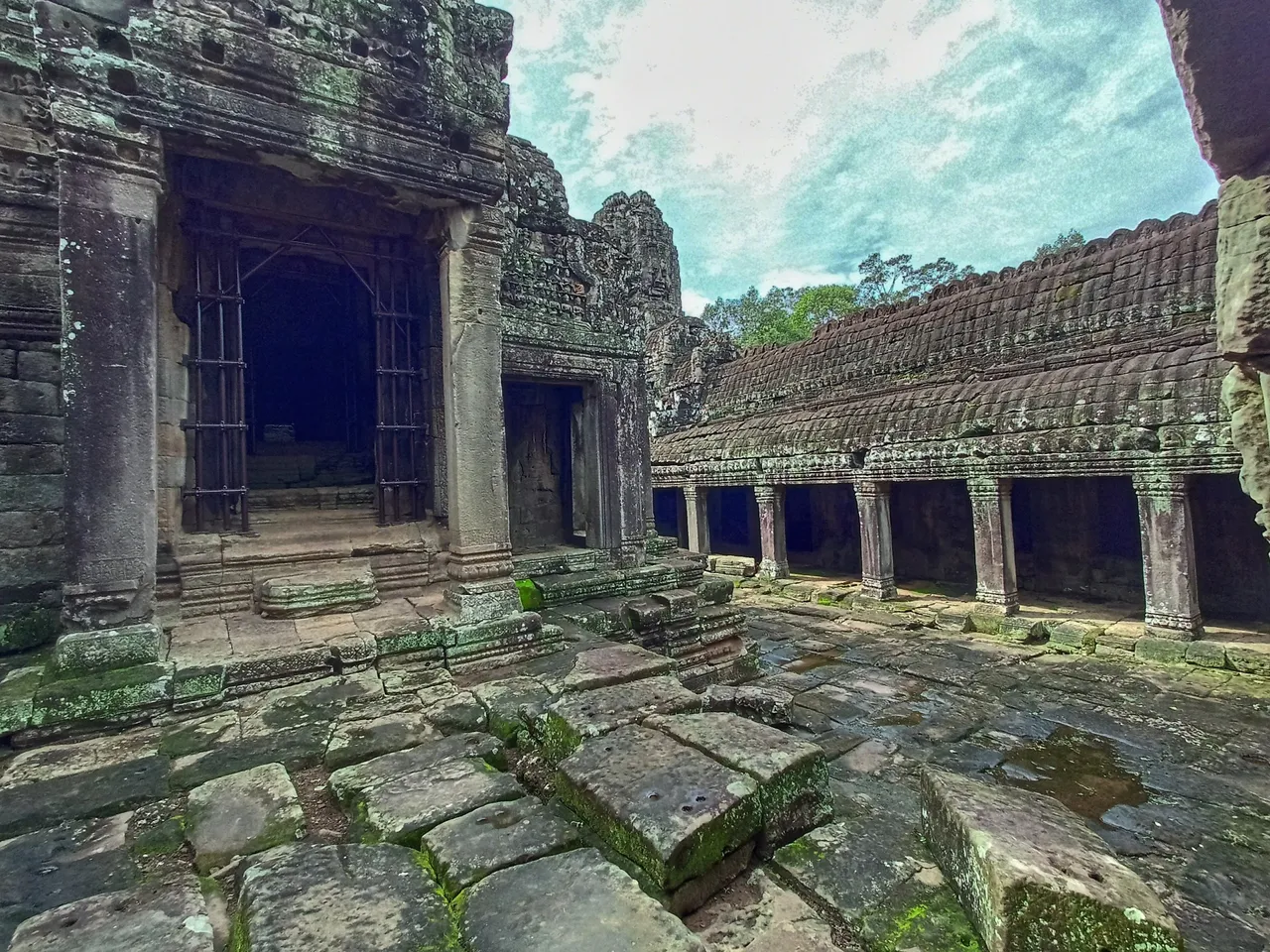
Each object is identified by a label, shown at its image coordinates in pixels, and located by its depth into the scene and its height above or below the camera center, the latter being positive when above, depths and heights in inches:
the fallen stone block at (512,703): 137.6 -50.0
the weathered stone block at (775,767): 97.0 -47.0
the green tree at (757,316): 1478.8 +502.2
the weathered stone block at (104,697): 130.0 -40.2
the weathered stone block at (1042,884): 70.4 -52.2
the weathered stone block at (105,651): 139.6 -31.9
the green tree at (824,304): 1406.3 +434.1
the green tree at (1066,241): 1387.8 +563.6
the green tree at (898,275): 1504.7 +533.0
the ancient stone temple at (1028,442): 299.6 +24.0
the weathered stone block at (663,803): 83.2 -47.3
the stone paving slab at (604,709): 121.0 -46.2
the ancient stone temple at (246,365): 147.7 +51.6
